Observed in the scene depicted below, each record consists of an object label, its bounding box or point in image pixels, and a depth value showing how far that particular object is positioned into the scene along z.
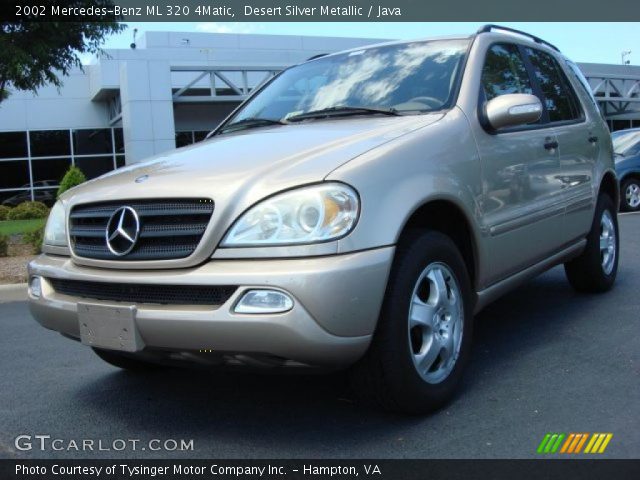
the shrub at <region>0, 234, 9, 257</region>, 9.20
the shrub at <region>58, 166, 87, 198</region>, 17.28
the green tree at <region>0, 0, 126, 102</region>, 9.56
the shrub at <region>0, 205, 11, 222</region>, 17.97
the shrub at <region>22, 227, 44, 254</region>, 9.18
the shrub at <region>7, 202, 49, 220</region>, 17.84
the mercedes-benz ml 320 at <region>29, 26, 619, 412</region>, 2.56
